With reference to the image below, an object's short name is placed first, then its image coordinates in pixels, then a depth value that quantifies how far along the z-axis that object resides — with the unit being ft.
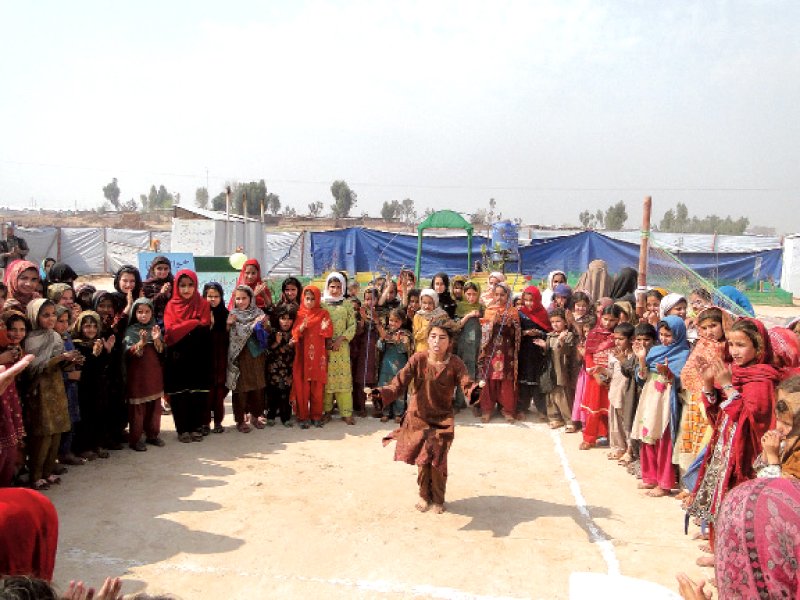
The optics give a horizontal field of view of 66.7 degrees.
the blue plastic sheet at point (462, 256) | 62.64
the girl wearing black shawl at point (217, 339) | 20.59
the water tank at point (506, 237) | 60.64
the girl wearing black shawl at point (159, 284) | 21.11
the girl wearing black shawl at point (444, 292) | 23.76
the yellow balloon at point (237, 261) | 37.40
